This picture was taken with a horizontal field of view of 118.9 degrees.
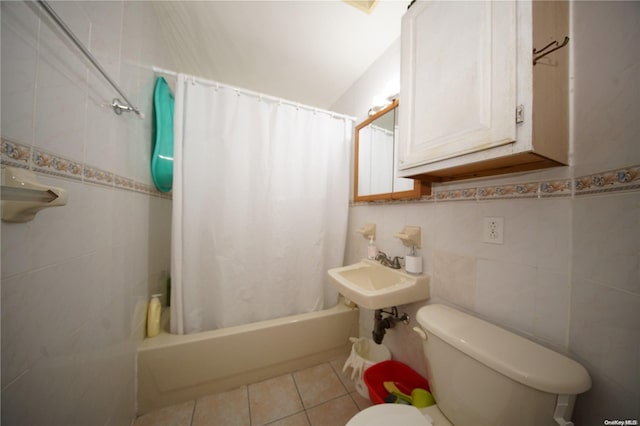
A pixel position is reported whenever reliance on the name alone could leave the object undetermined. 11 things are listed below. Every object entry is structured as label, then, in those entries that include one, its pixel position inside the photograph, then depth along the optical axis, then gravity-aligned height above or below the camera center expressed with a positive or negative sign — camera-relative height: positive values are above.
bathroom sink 0.84 -0.37
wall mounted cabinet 0.50 +0.39
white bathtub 1.02 -0.88
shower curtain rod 1.13 +0.77
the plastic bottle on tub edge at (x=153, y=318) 1.10 -0.64
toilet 0.46 -0.46
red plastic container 0.96 -0.89
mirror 1.12 +0.36
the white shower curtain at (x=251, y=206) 1.13 +0.03
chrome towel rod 0.44 +0.45
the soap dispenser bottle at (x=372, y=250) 1.26 -0.26
